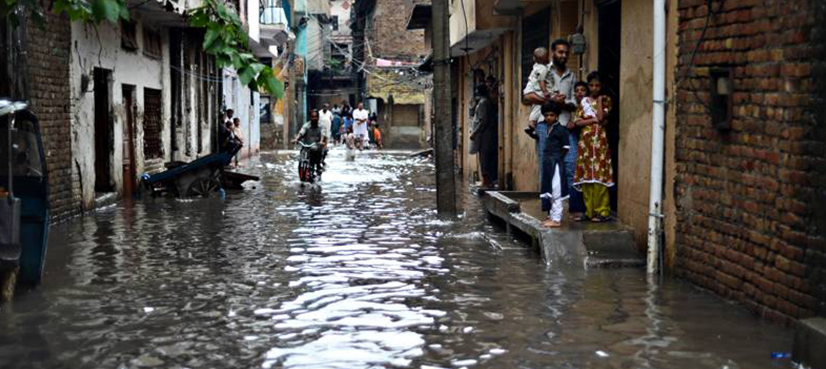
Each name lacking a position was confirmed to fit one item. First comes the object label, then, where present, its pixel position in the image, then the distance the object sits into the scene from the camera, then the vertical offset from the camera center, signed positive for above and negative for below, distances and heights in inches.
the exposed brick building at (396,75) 1955.0 +87.3
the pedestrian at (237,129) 959.6 -5.8
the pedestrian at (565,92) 415.2 +11.7
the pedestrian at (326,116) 1317.7 +8.8
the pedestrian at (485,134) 679.7 -8.3
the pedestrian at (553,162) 404.5 -16.2
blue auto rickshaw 327.6 -18.1
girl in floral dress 396.2 -11.1
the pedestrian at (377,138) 1784.0 -26.9
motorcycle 843.4 -33.9
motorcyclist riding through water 852.0 -12.4
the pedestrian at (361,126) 1541.6 -5.7
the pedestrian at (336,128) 1910.7 -10.2
